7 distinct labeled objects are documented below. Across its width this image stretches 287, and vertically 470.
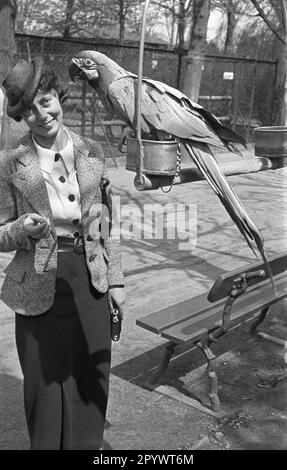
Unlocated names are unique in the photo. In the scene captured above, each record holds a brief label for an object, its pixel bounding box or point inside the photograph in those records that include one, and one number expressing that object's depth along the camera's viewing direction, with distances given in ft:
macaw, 9.39
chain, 8.96
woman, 6.84
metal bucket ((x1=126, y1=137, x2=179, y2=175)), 8.61
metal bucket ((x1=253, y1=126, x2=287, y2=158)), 11.49
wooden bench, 10.29
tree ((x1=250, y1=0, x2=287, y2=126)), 45.11
